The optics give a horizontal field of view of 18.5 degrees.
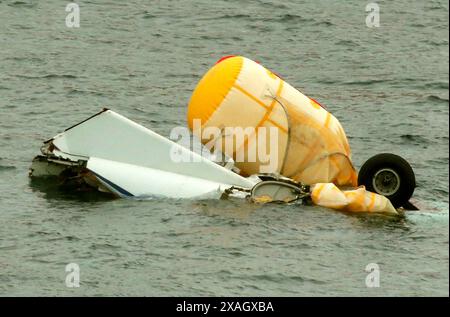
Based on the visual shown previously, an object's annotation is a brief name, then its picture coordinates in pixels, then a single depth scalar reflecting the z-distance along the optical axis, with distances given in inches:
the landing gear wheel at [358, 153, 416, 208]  848.3
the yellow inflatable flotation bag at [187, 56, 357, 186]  860.0
